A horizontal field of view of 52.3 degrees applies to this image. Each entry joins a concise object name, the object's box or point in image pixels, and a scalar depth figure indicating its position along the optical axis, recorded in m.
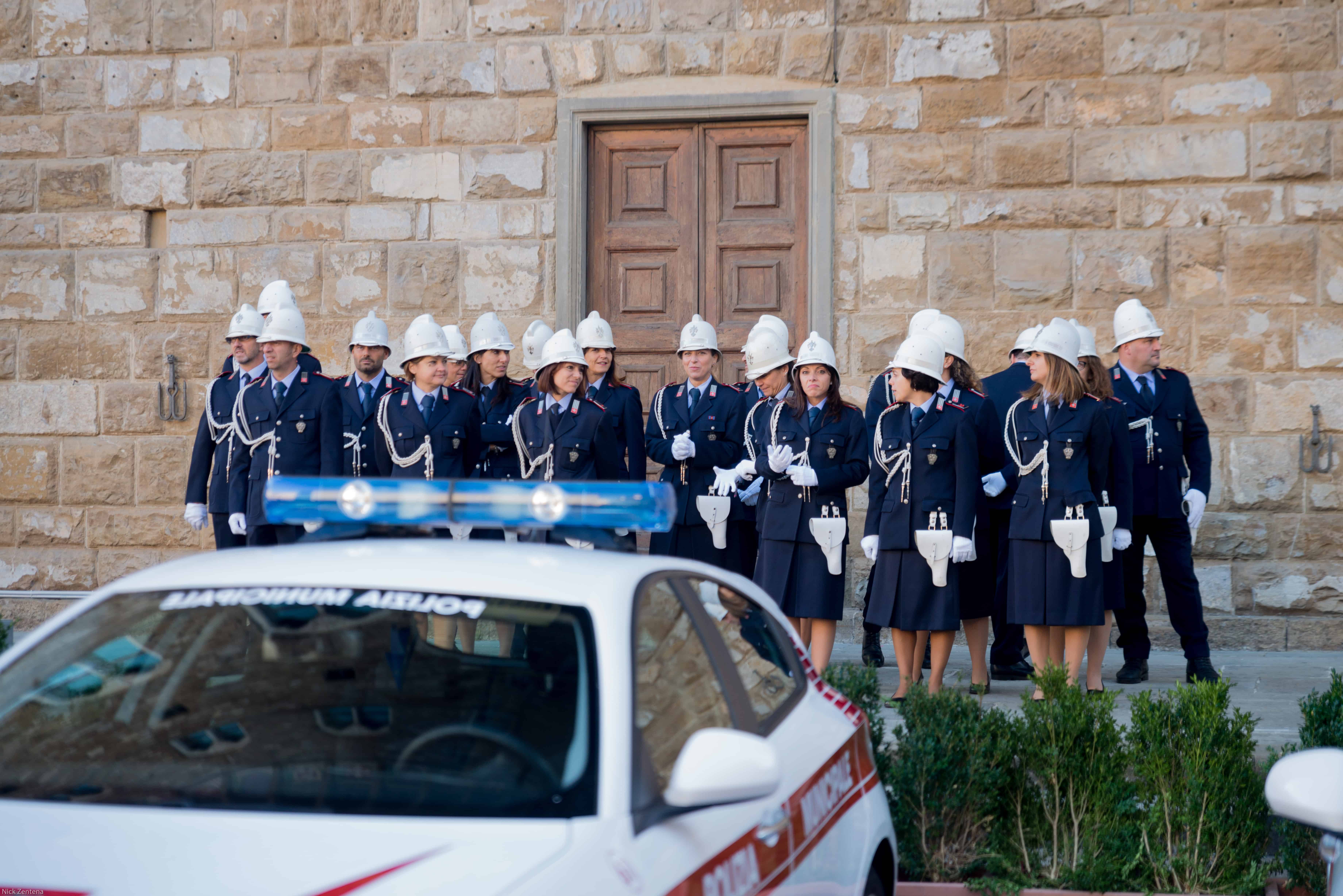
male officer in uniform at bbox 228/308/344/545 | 8.83
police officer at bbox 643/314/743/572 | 8.88
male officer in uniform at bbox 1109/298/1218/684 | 8.30
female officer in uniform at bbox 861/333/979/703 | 7.39
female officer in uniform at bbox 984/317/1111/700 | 7.38
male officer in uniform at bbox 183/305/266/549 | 9.15
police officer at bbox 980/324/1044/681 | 8.57
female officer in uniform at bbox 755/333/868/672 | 7.77
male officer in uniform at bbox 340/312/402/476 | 9.57
